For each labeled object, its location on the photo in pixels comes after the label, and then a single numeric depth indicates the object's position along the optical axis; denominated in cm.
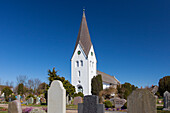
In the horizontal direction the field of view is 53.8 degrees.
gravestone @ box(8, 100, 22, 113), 849
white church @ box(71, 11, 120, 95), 3735
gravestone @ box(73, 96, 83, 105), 2164
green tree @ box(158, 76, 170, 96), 3060
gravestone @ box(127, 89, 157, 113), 532
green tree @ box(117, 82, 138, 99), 3057
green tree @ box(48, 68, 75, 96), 2005
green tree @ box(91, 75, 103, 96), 3556
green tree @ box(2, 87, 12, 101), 3523
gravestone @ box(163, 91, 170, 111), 1457
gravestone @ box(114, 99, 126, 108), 1746
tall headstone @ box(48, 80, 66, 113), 732
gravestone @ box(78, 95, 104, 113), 761
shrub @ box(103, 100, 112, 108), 1803
